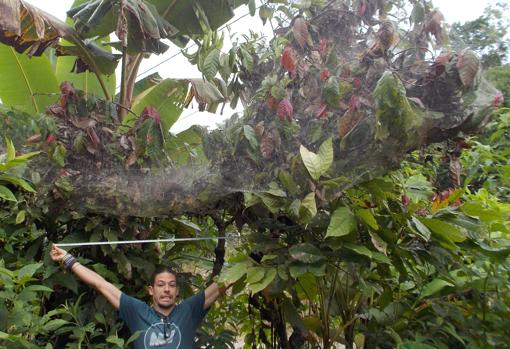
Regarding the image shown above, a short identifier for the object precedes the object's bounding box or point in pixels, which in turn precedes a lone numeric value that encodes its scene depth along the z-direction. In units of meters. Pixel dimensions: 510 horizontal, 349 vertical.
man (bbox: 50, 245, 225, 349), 2.32
